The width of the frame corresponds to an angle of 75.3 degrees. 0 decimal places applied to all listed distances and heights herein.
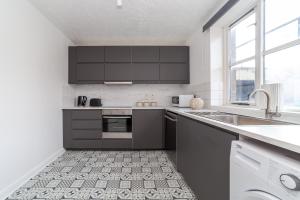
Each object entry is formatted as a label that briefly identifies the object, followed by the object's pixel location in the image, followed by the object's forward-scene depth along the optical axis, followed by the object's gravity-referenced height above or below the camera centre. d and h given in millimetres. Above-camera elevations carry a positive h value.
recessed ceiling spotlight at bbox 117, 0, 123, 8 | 2398 +1191
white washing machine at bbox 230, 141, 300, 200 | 652 -301
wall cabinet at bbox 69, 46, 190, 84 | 4000 +701
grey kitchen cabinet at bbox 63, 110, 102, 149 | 3703 -583
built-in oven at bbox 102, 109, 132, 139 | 3752 -508
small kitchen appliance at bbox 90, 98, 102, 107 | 4168 -93
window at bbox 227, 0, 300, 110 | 1672 +497
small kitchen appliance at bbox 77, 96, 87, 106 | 4215 -73
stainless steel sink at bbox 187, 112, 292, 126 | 1540 -195
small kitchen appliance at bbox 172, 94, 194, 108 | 3555 -36
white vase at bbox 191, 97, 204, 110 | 2971 -90
